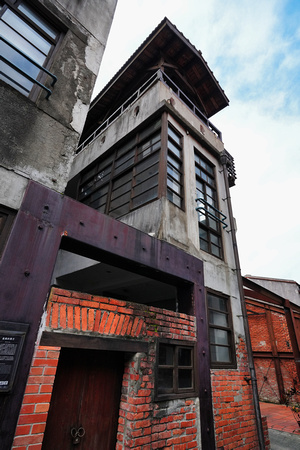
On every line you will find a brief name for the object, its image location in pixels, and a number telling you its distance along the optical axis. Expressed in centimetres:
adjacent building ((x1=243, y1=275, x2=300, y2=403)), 1130
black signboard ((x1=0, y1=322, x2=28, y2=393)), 220
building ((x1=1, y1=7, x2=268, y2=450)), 259
